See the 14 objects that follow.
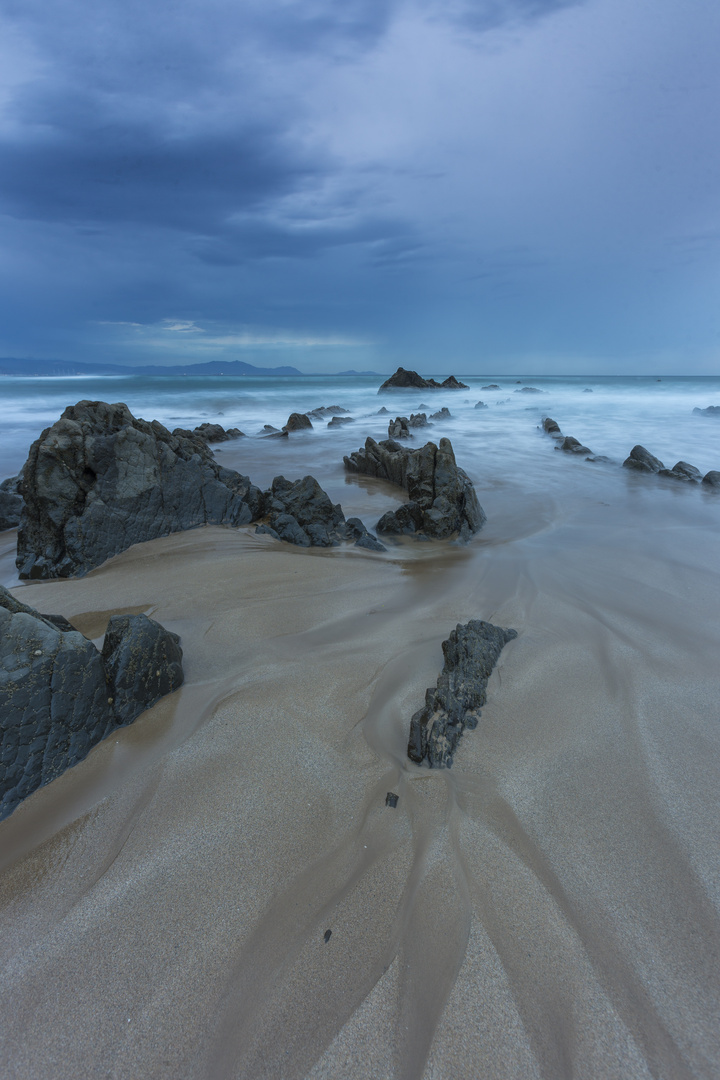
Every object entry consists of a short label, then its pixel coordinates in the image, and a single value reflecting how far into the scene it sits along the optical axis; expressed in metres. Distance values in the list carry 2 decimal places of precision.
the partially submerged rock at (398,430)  15.58
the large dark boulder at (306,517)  5.52
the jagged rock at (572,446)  12.73
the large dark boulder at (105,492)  4.77
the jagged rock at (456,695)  2.26
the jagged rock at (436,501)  5.78
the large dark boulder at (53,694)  2.08
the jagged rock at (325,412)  23.69
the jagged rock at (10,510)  6.16
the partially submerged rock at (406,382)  50.53
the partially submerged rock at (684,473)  9.16
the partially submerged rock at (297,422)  17.94
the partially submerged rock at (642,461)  10.06
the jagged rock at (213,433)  14.27
